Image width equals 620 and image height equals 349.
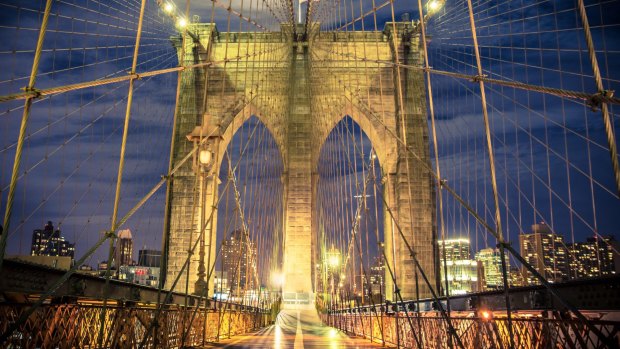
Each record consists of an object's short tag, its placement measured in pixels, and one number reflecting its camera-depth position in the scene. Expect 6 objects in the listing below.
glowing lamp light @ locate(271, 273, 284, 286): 22.47
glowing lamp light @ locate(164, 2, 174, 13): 13.88
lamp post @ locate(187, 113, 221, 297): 8.76
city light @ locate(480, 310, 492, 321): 5.35
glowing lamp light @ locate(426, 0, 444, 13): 14.82
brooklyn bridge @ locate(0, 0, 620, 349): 4.21
